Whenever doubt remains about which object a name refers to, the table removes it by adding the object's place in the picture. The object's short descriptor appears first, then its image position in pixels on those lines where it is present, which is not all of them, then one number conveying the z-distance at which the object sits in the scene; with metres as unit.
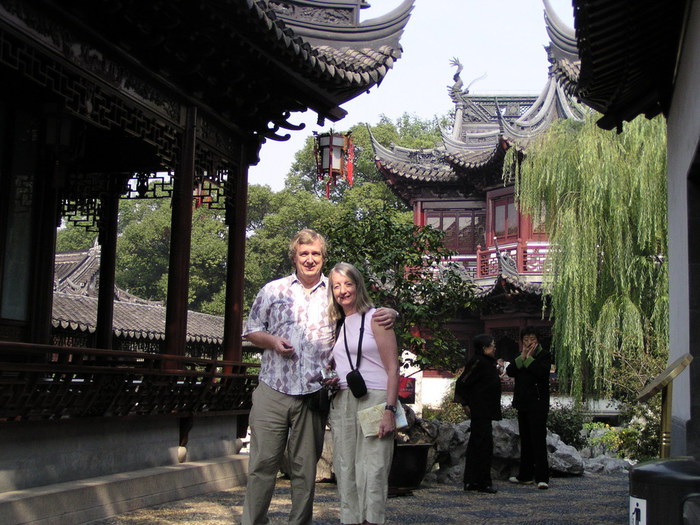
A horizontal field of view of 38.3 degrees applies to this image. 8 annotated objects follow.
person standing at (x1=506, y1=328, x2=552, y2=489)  9.09
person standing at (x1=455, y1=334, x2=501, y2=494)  8.66
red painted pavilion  26.36
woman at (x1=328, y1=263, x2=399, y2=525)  4.71
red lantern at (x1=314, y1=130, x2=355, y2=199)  11.59
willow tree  17.05
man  4.89
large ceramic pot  8.14
